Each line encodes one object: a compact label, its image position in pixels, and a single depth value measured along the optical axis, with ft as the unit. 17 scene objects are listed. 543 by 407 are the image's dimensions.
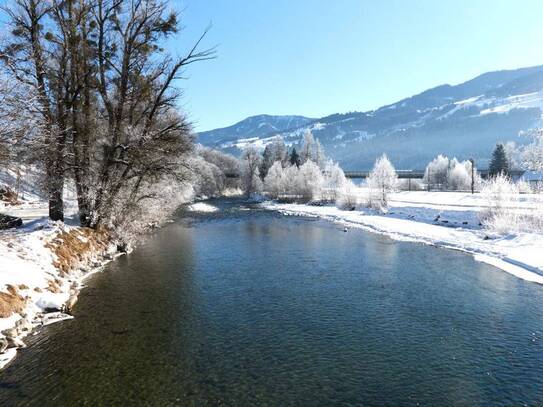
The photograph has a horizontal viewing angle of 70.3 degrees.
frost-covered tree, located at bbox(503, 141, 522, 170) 381.91
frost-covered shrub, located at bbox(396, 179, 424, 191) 329.19
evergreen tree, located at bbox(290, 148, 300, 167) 346.13
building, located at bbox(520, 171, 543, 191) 107.24
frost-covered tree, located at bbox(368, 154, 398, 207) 191.82
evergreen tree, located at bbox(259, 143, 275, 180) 357.78
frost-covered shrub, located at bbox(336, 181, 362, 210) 203.26
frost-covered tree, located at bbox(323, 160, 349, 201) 236.86
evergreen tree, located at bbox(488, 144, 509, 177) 266.16
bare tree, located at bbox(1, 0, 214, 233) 69.36
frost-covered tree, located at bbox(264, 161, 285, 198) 281.46
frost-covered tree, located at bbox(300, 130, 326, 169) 349.61
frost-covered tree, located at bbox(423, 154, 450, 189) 355.36
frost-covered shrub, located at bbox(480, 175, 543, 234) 101.19
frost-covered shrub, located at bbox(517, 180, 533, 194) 159.57
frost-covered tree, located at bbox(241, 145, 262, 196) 329.11
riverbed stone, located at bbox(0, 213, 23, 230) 63.82
